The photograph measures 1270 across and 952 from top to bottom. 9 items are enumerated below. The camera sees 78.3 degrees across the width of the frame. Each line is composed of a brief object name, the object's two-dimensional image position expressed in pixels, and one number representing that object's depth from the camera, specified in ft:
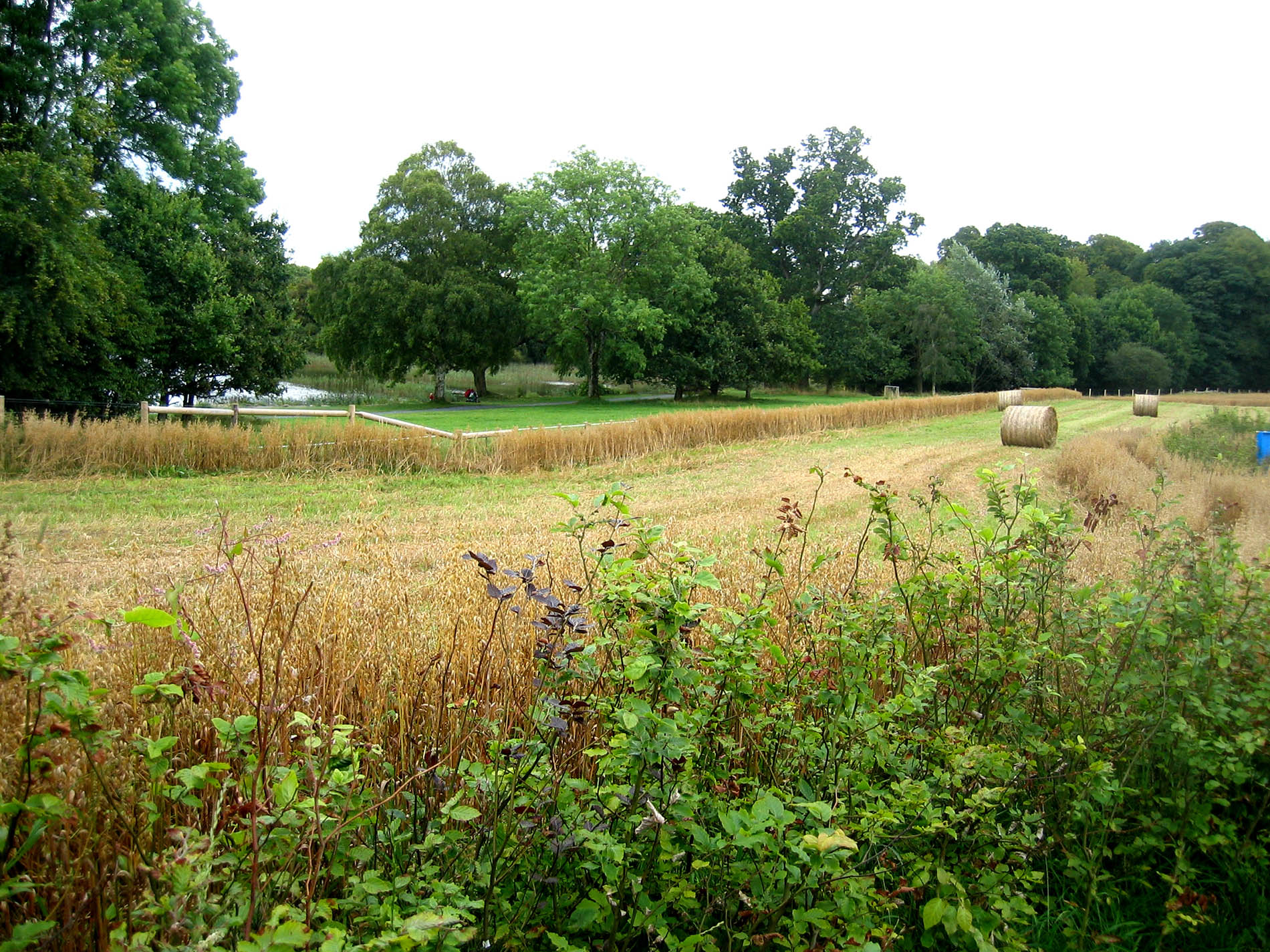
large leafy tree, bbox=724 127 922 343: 169.78
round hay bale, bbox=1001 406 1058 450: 59.31
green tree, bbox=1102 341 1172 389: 208.54
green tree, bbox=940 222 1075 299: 221.66
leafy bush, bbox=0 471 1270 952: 5.63
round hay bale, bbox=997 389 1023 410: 118.21
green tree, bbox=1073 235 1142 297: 279.69
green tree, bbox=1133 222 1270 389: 223.10
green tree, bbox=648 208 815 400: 129.18
